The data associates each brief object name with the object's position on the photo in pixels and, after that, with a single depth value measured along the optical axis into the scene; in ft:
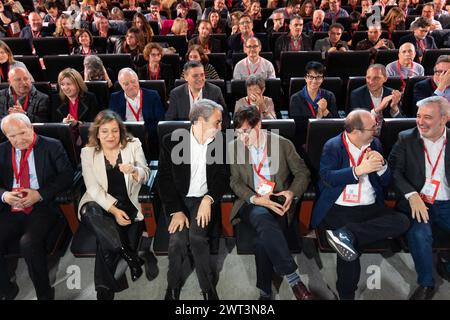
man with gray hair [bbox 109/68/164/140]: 9.70
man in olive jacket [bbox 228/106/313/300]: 6.69
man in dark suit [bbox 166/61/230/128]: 9.61
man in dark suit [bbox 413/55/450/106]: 9.30
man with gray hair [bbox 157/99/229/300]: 6.86
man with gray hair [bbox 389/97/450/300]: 6.68
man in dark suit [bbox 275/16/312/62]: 13.85
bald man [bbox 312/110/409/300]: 6.54
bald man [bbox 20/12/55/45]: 16.76
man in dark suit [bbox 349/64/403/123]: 9.03
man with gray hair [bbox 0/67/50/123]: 9.36
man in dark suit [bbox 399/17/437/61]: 13.66
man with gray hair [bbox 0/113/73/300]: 6.75
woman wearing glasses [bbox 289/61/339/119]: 8.96
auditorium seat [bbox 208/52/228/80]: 12.47
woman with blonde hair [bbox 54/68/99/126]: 9.35
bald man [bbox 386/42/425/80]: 10.78
